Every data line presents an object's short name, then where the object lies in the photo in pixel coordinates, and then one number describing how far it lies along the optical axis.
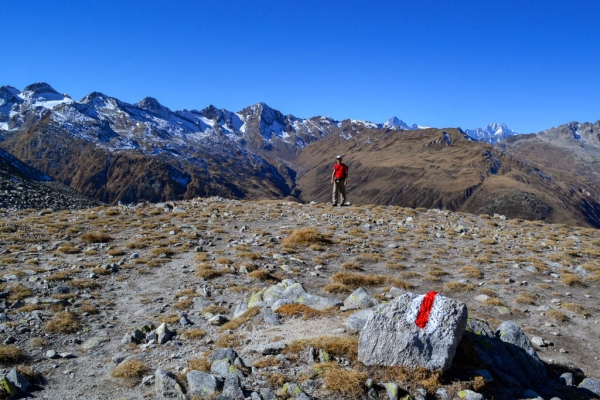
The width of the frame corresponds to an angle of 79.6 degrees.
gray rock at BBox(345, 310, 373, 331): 9.32
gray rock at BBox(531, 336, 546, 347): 11.02
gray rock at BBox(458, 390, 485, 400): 6.86
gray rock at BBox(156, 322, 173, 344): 10.27
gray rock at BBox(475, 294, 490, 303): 14.19
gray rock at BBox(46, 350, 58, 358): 9.38
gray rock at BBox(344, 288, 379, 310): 11.07
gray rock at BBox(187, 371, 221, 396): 7.32
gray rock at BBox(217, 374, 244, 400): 7.06
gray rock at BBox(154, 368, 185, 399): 7.42
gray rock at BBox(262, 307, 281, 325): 10.57
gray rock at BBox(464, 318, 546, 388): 8.12
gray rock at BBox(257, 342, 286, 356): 8.58
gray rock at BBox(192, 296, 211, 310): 12.77
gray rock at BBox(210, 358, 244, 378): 7.75
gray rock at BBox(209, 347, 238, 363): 8.39
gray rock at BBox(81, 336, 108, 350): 10.16
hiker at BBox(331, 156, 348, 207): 30.89
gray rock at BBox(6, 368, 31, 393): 7.75
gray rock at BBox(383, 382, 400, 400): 6.90
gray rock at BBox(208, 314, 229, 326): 11.38
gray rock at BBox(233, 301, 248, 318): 11.90
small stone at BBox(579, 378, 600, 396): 8.14
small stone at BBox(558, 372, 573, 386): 8.61
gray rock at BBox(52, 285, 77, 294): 13.11
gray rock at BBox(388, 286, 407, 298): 13.02
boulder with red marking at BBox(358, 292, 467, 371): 7.50
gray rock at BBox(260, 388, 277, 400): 6.97
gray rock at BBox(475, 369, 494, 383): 7.41
